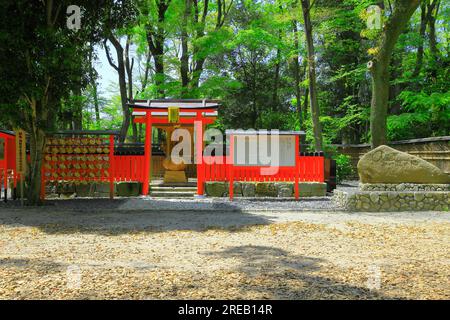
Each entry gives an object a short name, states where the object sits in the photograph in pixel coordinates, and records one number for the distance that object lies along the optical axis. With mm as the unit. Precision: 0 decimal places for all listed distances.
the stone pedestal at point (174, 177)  15492
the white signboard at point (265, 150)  13227
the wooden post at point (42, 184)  12258
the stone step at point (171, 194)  13719
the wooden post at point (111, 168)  13164
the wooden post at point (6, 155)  12125
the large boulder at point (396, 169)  11203
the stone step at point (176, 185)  14543
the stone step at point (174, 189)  14028
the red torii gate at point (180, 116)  13539
